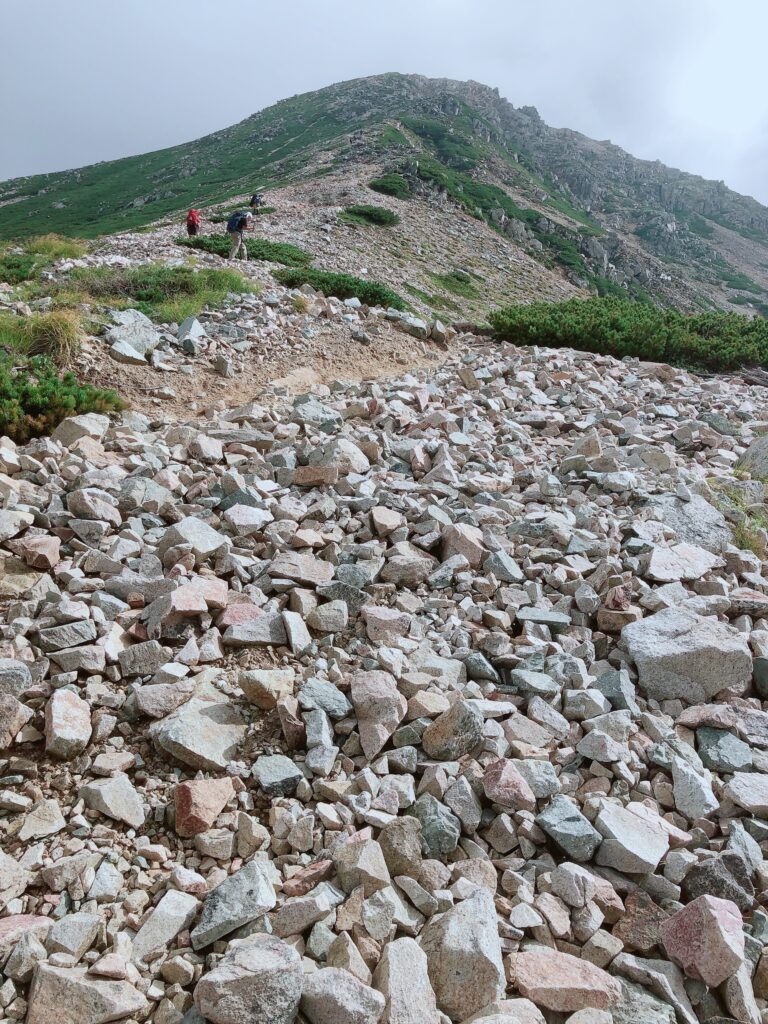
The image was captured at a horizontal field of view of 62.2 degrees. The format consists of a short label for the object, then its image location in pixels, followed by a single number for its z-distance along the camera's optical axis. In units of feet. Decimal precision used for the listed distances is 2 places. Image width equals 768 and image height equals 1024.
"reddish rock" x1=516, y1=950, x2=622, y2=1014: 7.63
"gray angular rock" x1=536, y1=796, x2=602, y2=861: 9.57
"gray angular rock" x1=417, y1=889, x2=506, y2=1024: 7.54
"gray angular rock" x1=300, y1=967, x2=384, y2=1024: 6.92
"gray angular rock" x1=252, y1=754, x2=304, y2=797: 10.13
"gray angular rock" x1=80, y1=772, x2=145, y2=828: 9.43
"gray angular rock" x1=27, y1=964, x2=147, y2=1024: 6.89
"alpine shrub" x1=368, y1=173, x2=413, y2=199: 142.92
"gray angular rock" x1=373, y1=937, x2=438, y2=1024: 7.09
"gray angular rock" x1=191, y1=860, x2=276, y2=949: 7.91
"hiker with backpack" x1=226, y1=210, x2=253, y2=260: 55.57
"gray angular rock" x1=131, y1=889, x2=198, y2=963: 7.86
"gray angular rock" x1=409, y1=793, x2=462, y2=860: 9.46
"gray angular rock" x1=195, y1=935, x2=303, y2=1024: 6.92
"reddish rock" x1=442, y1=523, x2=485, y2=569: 16.76
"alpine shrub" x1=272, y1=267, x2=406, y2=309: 48.57
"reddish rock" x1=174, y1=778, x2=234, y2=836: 9.37
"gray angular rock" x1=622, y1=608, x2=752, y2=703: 13.21
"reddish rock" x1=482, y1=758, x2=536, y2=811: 10.04
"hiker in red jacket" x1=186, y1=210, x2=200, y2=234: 70.44
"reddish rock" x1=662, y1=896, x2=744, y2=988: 8.03
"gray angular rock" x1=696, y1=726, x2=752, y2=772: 11.59
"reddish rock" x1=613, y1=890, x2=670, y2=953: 8.57
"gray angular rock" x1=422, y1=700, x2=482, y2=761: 10.93
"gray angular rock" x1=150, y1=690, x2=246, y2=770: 10.38
